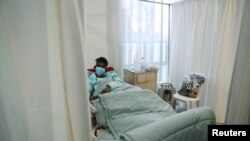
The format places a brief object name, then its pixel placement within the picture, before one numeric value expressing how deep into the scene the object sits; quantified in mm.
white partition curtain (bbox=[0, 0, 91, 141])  586
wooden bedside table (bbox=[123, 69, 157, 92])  2980
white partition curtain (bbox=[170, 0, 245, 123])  2434
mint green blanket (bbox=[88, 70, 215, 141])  1035
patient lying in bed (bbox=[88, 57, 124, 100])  2361
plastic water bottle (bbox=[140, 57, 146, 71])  3162
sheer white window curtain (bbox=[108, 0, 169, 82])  3035
